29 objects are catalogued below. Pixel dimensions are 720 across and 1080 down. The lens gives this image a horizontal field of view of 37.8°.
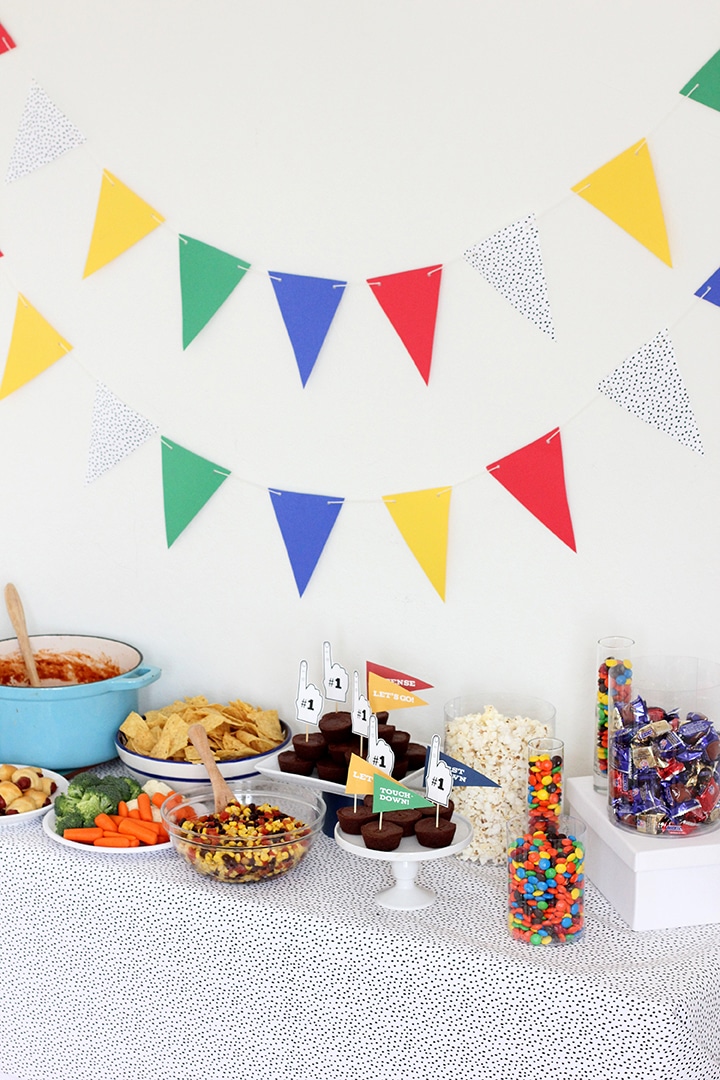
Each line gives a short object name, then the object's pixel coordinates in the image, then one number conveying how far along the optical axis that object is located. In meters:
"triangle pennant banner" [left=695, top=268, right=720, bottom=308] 1.45
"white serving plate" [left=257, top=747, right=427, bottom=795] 1.45
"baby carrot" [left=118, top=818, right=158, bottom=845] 1.49
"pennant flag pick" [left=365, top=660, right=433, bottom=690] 1.51
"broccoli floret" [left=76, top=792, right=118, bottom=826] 1.52
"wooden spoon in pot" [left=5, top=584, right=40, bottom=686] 1.79
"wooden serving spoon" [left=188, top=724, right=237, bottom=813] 1.49
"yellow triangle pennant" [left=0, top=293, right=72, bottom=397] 1.84
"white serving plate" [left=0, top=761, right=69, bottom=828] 1.56
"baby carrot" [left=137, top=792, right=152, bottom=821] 1.54
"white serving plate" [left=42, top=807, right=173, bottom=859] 1.46
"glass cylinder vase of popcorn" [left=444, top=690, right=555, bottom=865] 1.46
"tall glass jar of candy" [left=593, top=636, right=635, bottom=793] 1.38
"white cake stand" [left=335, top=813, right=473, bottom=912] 1.32
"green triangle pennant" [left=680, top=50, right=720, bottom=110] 1.40
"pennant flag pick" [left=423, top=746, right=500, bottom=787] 1.37
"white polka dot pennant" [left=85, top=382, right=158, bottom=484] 1.81
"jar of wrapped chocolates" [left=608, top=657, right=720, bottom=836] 1.30
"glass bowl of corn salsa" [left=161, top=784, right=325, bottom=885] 1.37
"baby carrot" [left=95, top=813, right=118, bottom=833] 1.50
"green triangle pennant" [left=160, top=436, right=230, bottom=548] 1.77
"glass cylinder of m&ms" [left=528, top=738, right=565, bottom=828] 1.32
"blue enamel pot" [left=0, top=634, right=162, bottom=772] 1.67
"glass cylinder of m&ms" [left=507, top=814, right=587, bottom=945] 1.25
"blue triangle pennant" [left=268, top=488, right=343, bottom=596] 1.70
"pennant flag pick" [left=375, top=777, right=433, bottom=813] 1.31
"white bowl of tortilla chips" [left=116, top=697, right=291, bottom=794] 1.61
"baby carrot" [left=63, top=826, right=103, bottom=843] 1.49
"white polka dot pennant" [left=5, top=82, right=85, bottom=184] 1.78
